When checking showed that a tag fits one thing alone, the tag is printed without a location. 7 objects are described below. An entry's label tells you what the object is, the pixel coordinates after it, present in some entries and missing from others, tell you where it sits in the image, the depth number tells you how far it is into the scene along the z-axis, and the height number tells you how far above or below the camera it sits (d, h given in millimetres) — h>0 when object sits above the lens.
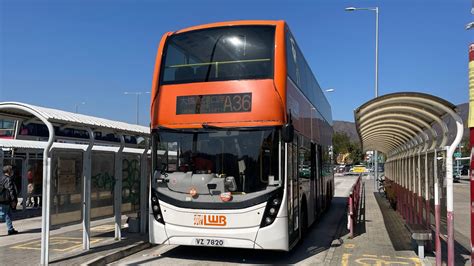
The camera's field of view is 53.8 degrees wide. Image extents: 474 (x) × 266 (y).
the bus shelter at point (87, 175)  7719 -396
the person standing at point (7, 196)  10961 -976
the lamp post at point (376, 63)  29703 +6154
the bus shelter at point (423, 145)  7367 +213
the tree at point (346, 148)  85688 +1495
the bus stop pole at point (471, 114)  5934 +539
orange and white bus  7906 +292
